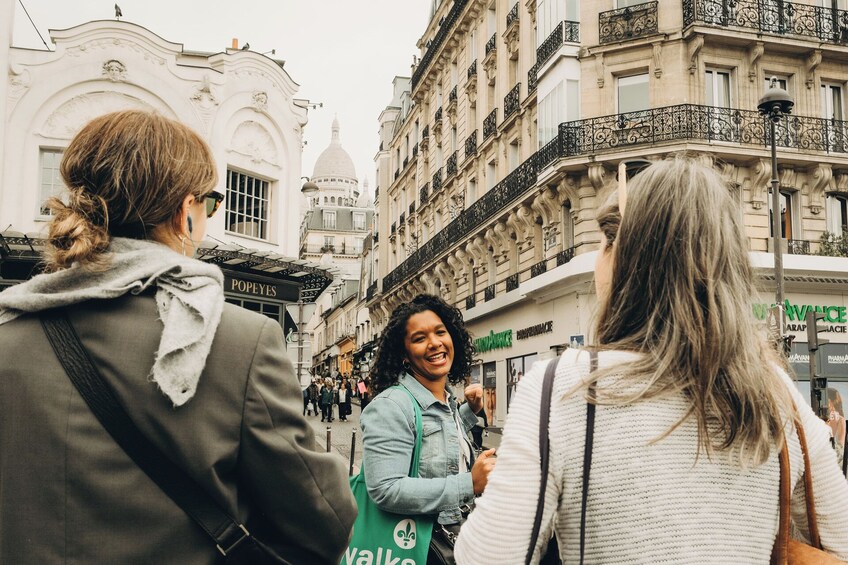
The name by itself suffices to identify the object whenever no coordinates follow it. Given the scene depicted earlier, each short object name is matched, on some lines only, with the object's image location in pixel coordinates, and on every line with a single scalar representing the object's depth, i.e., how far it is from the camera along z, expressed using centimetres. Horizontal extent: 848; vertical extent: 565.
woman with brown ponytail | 156
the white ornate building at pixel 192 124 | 1731
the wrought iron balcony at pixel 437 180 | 3695
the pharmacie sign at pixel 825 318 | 2139
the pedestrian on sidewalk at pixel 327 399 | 2870
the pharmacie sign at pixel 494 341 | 2786
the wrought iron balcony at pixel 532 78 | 2489
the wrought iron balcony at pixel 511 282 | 2717
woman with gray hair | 152
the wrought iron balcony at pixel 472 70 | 3225
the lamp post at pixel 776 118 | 1241
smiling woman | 295
